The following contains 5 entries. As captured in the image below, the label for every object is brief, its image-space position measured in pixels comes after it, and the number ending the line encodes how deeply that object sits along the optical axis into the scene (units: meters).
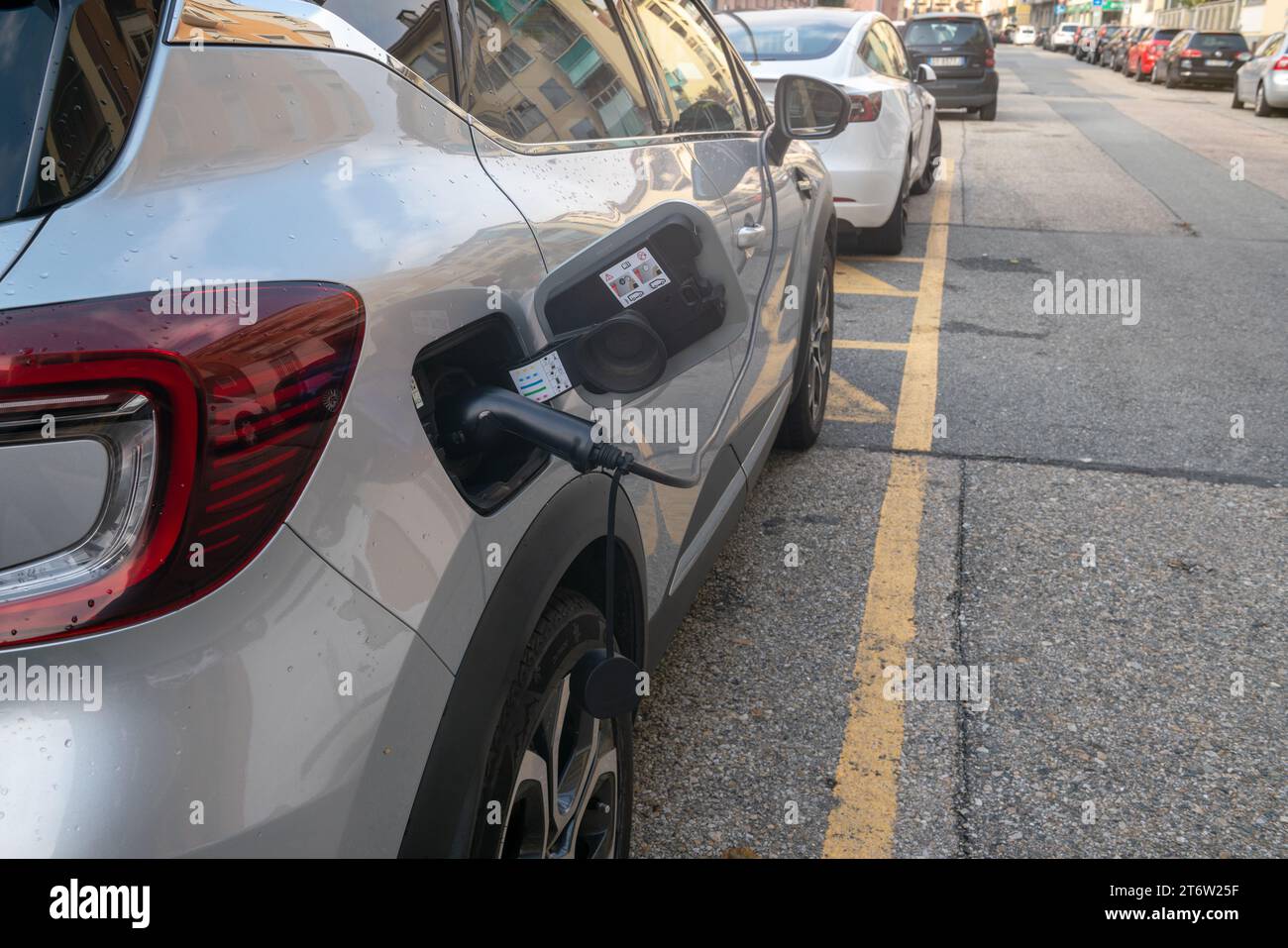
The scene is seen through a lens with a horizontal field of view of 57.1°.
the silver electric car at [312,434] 1.18
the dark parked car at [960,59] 19.52
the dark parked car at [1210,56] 29.53
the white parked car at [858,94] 7.86
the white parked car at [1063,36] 59.59
